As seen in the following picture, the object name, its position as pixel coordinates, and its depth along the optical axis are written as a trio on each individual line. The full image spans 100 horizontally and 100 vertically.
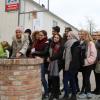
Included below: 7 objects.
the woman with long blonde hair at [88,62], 4.07
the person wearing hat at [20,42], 3.85
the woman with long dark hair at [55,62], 3.98
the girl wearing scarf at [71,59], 3.93
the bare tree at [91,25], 25.85
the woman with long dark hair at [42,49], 4.05
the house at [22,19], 12.04
